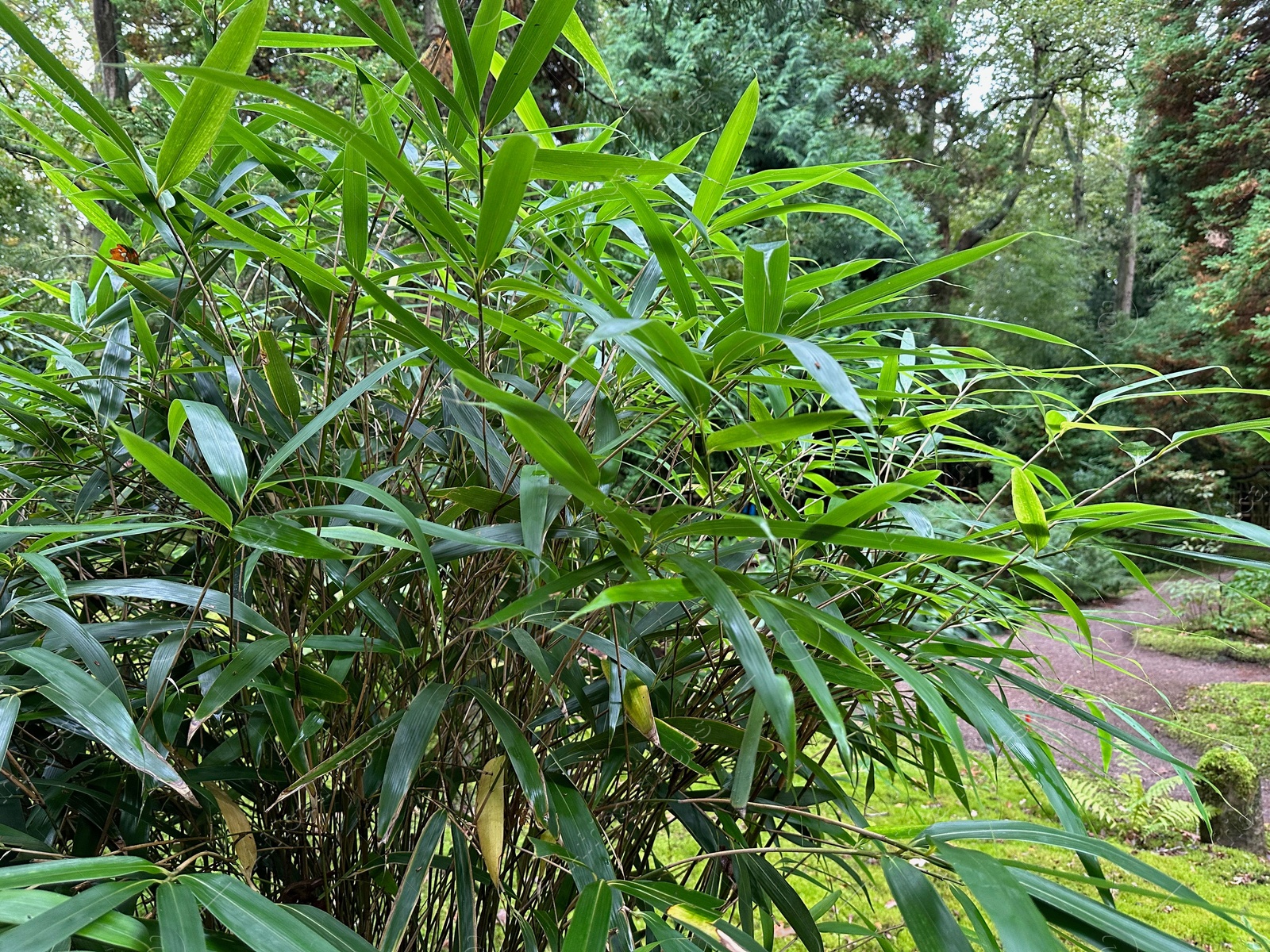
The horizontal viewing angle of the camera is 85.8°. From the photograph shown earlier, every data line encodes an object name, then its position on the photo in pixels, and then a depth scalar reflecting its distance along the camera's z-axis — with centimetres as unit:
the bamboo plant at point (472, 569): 41
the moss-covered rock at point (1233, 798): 281
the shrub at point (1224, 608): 556
